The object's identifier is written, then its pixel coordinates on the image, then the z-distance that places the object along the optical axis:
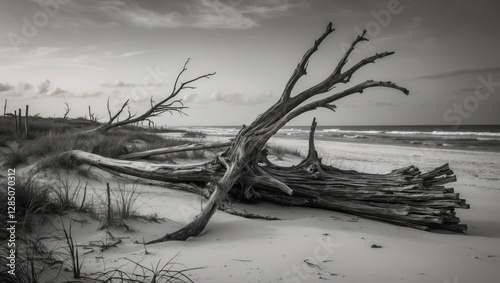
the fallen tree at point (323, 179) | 3.73
